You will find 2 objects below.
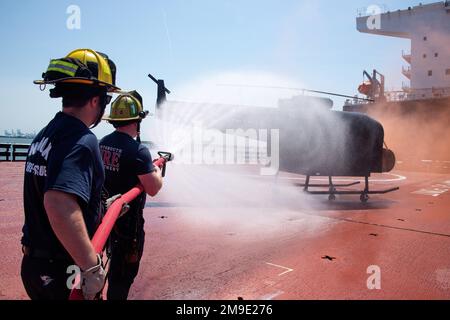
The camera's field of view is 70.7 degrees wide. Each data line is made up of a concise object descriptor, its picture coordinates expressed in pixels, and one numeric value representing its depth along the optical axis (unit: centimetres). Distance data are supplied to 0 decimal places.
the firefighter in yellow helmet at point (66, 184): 171
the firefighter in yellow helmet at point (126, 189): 313
